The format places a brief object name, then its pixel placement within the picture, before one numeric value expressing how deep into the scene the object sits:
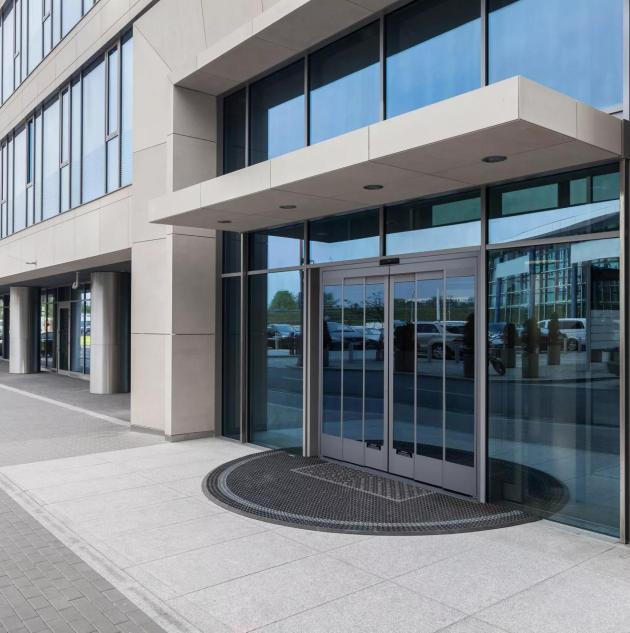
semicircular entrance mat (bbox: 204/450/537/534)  6.13
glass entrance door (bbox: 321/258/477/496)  7.07
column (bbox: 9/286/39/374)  24.00
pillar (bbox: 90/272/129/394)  17.12
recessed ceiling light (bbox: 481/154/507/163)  5.60
